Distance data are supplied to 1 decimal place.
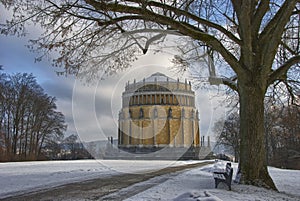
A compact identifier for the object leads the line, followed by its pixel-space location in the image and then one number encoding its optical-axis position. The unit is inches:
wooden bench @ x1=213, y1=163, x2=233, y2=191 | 366.0
